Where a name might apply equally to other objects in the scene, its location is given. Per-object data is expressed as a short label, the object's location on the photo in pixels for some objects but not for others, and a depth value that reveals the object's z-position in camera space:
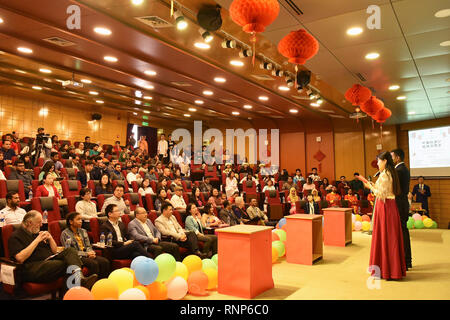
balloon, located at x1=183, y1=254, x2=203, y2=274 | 3.79
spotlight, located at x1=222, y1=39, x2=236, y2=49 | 5.44
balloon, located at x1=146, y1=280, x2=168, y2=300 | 3.22
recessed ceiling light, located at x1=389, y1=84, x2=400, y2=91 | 7.66
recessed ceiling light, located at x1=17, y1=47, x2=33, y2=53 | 6.84
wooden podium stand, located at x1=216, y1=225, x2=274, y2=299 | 3.33
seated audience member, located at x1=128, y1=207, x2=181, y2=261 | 4.44
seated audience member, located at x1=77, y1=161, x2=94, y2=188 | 6.99
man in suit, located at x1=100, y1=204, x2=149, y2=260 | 4.15
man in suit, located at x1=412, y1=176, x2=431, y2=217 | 10.59
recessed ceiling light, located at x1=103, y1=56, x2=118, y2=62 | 7.13
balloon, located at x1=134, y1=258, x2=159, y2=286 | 3.10
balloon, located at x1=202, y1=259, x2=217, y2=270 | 3.73
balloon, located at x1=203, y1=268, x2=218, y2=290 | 3.59
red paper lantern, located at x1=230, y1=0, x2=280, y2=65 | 2.94
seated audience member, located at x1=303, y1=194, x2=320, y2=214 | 8.43
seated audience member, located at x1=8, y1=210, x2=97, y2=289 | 3.21
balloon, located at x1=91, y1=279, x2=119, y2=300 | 2.90
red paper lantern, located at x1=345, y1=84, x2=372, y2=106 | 5.85
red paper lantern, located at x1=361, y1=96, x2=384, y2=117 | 6.71
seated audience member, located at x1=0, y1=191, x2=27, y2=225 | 4.25
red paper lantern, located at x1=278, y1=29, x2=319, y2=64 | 3.74
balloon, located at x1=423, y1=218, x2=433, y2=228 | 8.55
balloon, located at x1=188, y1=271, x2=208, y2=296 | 3.45
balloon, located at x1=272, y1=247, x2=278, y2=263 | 4.70
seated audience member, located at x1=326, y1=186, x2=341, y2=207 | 9.47
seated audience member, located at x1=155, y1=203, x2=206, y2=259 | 4.95
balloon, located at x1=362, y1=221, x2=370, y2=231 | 7.86
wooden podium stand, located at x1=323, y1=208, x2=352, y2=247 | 6.06
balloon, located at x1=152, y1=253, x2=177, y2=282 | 3.26
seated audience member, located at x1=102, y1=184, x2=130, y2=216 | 5.52
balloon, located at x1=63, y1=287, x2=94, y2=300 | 2.72
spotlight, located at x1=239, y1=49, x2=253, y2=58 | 5.96
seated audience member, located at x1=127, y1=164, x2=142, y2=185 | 8.11
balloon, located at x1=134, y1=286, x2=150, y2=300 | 3.10
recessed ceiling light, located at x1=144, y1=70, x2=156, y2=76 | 8.04
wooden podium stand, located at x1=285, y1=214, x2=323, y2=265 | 4.72
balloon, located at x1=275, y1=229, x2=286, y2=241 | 5.36
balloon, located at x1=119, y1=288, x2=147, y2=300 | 2.88
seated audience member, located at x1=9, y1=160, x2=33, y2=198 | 6.20
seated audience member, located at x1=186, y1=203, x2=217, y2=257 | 5.26
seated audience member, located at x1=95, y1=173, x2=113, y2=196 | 6.37
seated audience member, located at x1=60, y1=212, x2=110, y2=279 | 3.71
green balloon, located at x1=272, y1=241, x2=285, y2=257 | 4.85
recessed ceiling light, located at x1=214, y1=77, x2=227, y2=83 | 8.40
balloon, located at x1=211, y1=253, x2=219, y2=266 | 4.04
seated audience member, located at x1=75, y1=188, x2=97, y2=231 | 5.05
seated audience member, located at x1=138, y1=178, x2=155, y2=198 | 7.46
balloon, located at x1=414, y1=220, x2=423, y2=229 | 8.48
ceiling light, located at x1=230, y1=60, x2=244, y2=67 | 7.27
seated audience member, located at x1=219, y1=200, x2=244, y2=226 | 6.59
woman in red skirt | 3.74
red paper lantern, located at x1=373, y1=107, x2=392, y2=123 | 7.34
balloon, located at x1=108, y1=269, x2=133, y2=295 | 3.09
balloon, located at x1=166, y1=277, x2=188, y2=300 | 3.33
